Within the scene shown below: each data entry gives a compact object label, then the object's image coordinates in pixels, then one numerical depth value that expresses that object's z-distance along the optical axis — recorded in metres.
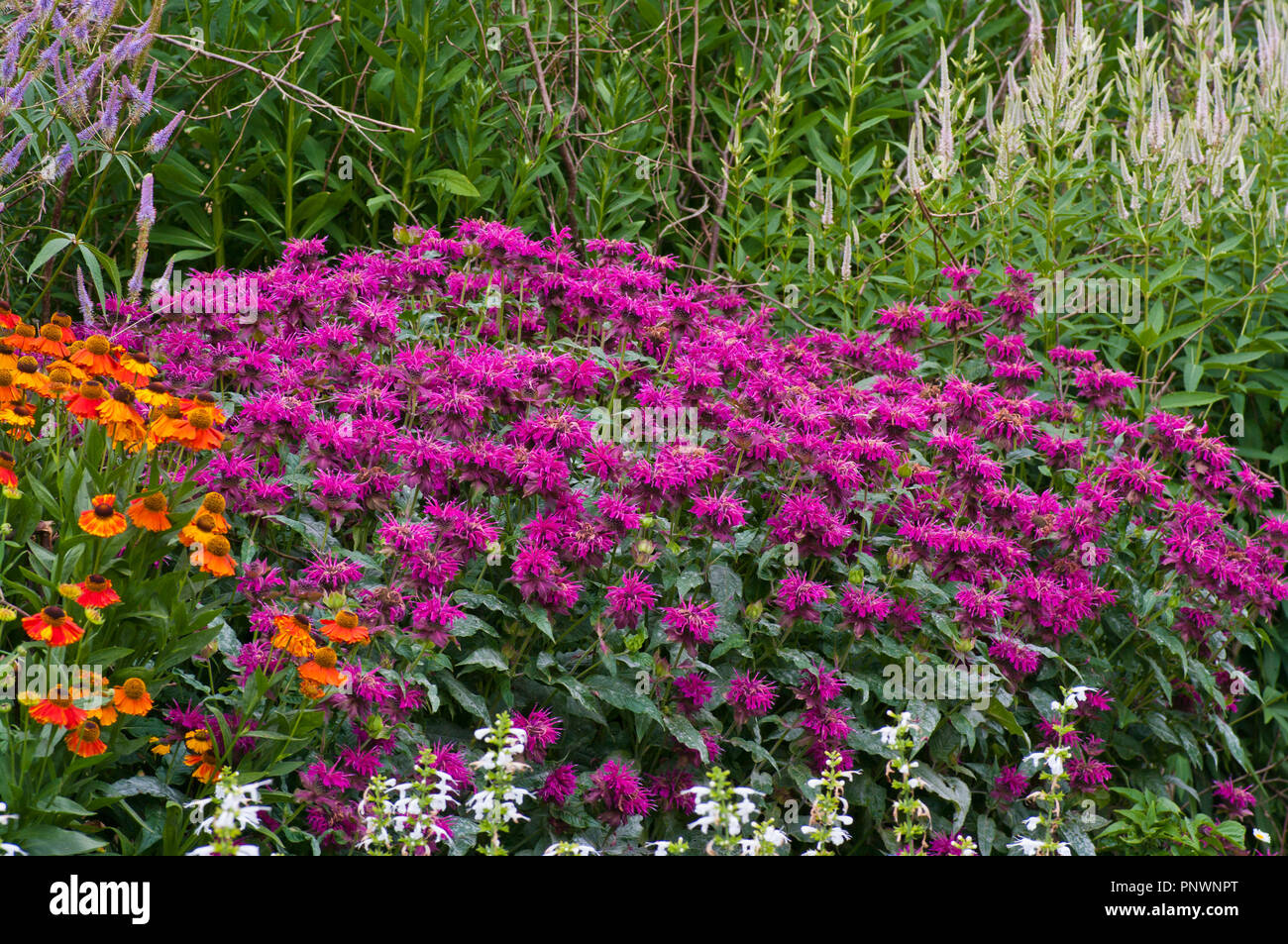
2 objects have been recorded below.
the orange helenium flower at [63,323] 2.92
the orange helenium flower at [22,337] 2.79
